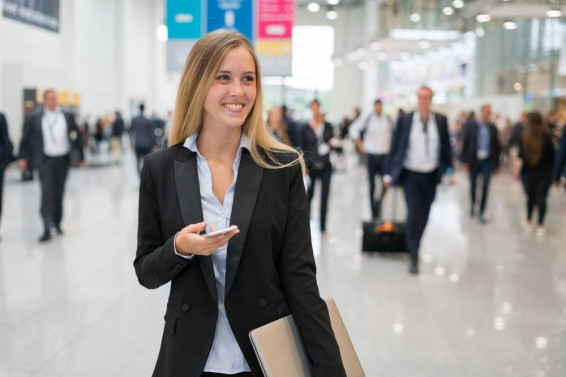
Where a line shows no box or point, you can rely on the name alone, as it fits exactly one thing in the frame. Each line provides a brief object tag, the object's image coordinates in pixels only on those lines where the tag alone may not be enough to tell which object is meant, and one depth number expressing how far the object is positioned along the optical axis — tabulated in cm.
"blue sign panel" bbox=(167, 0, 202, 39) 796
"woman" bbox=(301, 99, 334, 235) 886
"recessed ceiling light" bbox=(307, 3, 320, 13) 4238
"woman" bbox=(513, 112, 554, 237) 989
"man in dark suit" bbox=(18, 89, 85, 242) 859
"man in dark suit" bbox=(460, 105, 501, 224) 1066
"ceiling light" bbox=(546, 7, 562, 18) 1230
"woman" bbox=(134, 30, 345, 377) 180
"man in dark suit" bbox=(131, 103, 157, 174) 1551
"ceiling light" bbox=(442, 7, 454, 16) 2532
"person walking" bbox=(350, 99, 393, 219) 1016
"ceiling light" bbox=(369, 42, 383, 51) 2388
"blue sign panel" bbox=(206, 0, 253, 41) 752
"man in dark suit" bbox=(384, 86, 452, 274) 696
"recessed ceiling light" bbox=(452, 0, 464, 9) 2393
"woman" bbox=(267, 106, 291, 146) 840
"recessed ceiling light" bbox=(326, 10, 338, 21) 4509
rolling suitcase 791
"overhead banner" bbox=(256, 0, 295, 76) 902
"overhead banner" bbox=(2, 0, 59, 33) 1925
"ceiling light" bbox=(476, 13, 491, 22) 1355
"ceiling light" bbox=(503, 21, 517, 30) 1780
